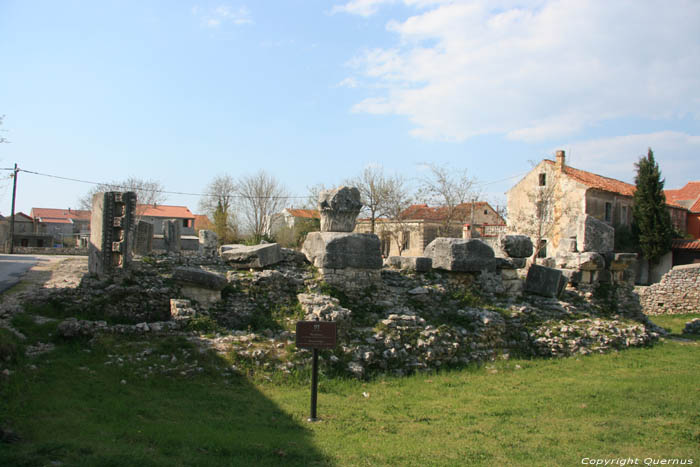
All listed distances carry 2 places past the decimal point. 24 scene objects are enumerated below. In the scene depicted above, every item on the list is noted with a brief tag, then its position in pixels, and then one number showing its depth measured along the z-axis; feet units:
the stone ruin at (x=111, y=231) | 33.55
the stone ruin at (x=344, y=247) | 33.71
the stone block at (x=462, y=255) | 38.45
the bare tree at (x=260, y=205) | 135.44
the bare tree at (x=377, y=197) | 109.50
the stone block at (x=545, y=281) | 40.91
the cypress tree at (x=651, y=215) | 103.81
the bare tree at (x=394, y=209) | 109.70
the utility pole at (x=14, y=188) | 97.93
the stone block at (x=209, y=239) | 55.49
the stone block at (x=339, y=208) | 34.06
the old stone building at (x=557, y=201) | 102.99
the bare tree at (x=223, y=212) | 126.21
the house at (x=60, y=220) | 173.73
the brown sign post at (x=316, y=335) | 20.30
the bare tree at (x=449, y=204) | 109.70
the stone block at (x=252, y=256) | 33.88
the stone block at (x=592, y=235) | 43.47
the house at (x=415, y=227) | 111.45
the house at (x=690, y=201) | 123.44
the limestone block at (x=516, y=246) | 41.91
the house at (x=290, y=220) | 114.48
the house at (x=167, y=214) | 159.95
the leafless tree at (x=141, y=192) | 139.23
